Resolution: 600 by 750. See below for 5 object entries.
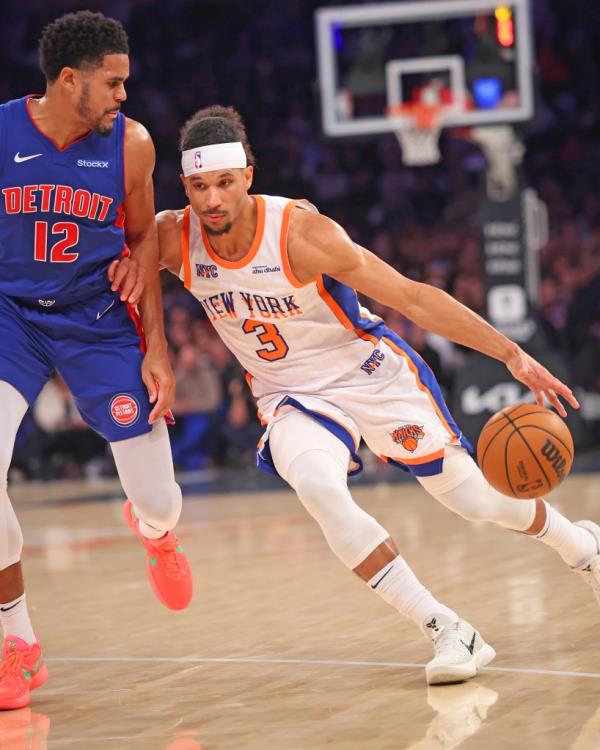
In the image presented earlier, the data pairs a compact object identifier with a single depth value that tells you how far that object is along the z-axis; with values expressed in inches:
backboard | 890.1
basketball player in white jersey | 323.9
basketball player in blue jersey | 325.4
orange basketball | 327.0
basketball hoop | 905.5
